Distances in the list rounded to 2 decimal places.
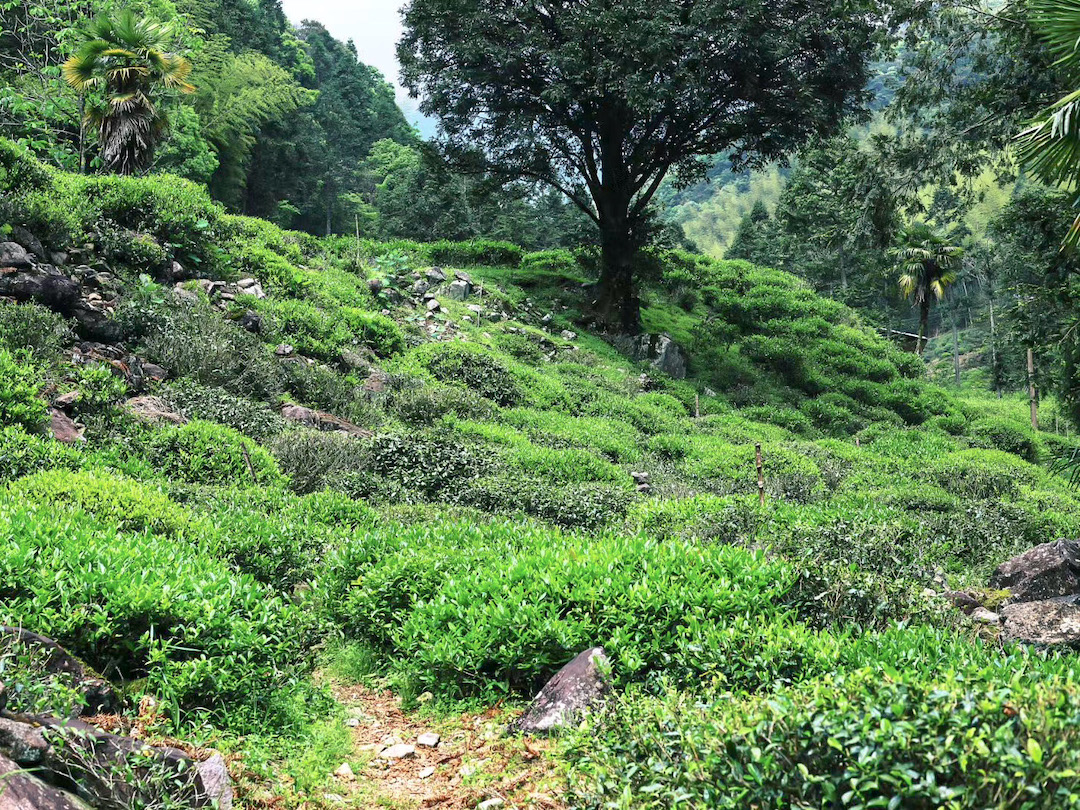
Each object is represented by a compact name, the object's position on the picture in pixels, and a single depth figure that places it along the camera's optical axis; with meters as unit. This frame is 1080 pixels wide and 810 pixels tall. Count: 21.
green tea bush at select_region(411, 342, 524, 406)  16.20
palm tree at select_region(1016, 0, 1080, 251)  7.60
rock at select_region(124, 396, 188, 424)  9.70
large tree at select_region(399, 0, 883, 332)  19.58
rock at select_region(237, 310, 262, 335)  14.14
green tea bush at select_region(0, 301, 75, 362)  9.71
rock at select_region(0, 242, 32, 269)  10.96
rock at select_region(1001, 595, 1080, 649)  5.64
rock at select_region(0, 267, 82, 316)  10.76
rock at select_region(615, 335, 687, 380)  23.52
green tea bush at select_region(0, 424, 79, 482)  7.16
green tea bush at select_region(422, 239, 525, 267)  28.06
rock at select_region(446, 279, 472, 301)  22.98
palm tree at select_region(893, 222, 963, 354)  37.56
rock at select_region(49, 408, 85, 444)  8.47
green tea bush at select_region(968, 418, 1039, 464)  22.28
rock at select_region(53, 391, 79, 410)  9.12
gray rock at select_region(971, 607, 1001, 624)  6.03
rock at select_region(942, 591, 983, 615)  6.43
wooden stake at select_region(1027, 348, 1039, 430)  32.29
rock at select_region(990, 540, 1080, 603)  7.28
